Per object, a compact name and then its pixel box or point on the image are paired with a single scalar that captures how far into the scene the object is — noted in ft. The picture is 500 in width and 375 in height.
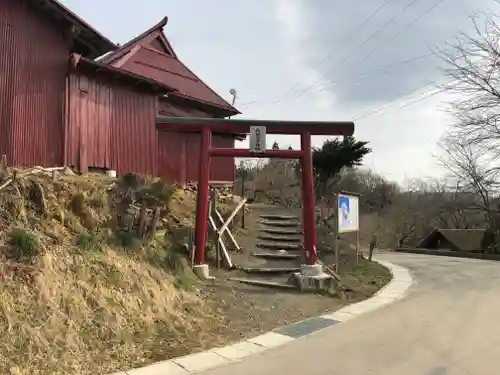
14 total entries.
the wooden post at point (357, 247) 46.62
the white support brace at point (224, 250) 36.43
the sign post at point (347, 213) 39.20
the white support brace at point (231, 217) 38.54
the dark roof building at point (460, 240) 84.43
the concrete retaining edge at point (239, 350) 18.02
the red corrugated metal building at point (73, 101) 36.99
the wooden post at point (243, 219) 47.09
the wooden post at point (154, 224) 31.51
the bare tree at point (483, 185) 72.33
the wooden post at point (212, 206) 40.36
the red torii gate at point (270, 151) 35.27
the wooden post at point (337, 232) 38.58
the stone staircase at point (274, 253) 34.99
